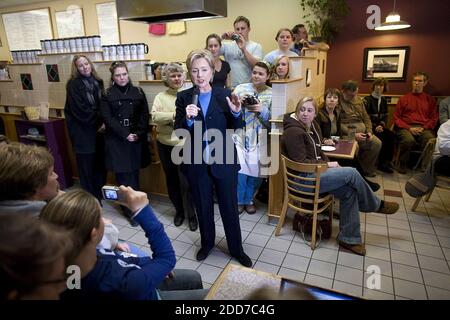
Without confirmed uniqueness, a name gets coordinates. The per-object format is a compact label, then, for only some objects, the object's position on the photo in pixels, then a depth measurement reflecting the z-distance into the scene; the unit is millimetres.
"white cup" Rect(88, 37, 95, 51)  3387
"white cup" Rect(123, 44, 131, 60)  3232
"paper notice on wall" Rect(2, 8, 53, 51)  6727
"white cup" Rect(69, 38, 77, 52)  3486
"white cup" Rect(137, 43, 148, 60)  3189
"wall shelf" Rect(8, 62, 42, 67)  3831
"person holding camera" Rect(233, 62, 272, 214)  2838
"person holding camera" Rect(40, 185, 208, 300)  883
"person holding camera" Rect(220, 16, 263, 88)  3549
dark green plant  4621
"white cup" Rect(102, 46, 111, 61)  3320
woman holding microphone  2031
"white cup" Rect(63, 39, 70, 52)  3506
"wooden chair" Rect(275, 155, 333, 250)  2350
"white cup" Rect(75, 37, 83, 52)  3451
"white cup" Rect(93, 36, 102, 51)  3379
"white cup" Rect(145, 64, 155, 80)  3225
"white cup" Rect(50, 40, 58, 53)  3588
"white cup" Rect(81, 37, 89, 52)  3407
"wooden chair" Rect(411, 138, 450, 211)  2906
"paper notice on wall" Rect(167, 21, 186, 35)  5652
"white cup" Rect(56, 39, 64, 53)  3555
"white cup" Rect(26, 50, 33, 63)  3884
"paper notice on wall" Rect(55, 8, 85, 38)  6375
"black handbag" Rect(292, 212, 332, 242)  2634
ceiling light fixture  3946
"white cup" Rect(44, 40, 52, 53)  3638
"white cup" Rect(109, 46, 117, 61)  3290
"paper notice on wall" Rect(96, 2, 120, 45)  6043
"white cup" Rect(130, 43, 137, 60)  3204
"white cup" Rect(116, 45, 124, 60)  3265
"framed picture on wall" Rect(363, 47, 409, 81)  4727
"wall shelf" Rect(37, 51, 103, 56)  3489
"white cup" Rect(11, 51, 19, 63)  3995
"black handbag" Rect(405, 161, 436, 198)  2984
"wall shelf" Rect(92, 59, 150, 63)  3316
